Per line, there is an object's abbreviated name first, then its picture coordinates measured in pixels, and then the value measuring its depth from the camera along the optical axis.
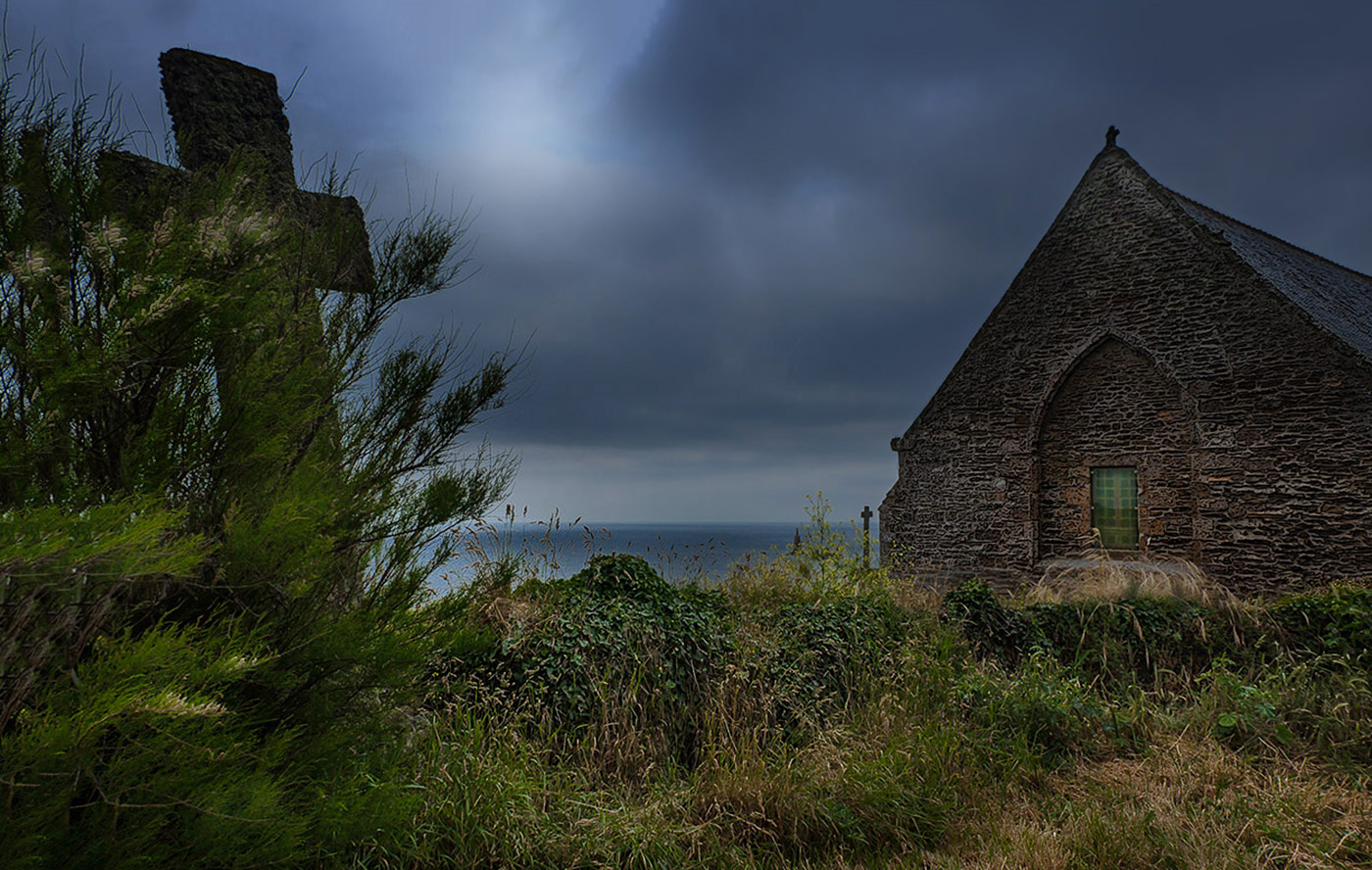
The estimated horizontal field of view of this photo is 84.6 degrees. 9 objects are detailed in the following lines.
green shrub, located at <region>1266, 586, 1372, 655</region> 6.96
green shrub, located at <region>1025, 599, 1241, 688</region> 7.20
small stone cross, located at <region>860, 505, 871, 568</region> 9.92
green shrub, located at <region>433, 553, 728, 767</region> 4.67
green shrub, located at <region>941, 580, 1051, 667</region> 7.38
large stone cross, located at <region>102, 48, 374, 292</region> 4.70
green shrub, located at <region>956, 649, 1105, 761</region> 5.39
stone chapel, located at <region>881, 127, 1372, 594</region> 11.87
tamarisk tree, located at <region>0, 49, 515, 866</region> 2.09
